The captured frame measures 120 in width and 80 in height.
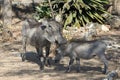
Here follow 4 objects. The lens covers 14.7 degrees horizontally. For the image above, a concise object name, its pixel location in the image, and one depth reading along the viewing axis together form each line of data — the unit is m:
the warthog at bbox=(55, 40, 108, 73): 11.11
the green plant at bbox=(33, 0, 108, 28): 19.76
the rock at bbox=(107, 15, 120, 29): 20.11
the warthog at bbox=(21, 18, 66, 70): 11.60
